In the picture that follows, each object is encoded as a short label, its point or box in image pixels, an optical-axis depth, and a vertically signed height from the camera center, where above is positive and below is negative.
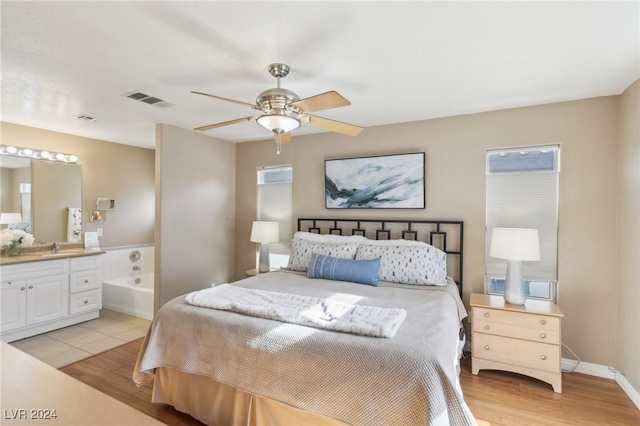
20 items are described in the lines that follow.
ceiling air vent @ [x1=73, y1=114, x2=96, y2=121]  3.46 +0.99
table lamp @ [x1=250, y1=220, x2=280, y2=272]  4.06 -0.36
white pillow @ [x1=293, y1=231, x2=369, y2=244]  3.55 -0.33
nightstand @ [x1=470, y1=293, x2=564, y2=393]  2.52 -1.06
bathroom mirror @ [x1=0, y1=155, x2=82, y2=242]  3.79 +0.17
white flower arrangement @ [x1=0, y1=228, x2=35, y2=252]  3.58 -0.39
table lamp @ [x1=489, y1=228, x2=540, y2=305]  2.63 -0.34
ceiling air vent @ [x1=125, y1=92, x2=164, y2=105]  2.81 +1.01
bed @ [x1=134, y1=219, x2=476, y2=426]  1.50 -0.83
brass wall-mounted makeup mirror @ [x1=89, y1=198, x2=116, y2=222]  4.49 -0.03
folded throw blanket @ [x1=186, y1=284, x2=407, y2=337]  1.82 -0.67
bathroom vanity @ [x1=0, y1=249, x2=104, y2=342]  3.37 -0.99
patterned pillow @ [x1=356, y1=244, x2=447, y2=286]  2.97 -0.53
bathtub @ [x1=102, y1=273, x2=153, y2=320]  4.17 -1.24
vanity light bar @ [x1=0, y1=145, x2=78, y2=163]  3.72 +0.65
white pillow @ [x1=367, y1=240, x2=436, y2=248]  3.20 -0.34
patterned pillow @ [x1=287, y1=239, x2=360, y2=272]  3.35 -0.46
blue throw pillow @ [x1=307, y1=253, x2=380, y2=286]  2.97 -0.58
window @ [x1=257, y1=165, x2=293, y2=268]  4.39 +0.07
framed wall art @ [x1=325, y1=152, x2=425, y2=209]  3.54 +0.33
